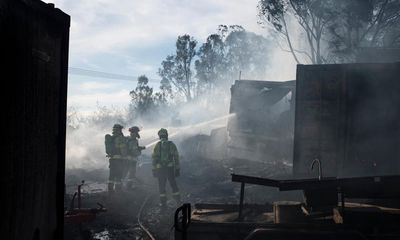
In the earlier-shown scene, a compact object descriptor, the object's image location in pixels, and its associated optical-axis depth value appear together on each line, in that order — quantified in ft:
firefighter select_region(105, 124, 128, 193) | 36.01
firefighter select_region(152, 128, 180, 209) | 31.07
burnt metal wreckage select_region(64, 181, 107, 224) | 20.09
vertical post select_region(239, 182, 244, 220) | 15.32
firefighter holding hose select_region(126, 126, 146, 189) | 37.52
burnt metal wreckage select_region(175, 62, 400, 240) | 19.04
